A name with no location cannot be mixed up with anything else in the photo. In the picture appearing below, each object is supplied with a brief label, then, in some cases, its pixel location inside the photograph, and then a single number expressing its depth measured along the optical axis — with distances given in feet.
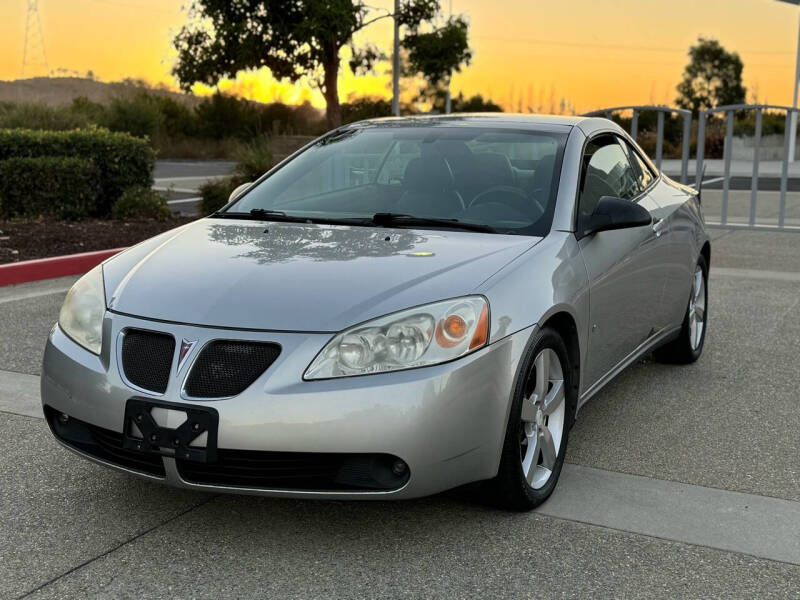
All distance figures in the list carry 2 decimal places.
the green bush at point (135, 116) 98.42
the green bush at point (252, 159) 53.26
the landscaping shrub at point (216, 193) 50.08
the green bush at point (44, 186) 43.91
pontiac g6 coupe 10.77
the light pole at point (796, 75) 119.75
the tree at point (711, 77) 193.77
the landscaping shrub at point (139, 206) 45.21
